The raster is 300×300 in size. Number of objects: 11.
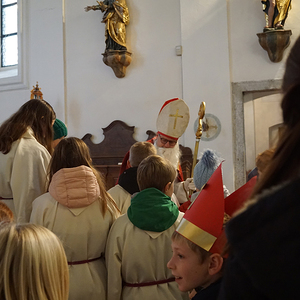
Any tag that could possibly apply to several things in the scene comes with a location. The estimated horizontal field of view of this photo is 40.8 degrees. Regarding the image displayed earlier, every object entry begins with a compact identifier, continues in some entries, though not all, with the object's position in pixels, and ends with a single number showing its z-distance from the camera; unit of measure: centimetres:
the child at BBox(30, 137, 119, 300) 267
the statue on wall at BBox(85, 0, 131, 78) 837
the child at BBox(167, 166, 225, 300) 159
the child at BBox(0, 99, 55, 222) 326
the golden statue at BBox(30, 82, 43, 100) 900
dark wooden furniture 852
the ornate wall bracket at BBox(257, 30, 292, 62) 729
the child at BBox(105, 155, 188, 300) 249
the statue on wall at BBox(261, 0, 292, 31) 725
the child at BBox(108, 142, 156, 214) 318
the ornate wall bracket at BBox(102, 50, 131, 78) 834
